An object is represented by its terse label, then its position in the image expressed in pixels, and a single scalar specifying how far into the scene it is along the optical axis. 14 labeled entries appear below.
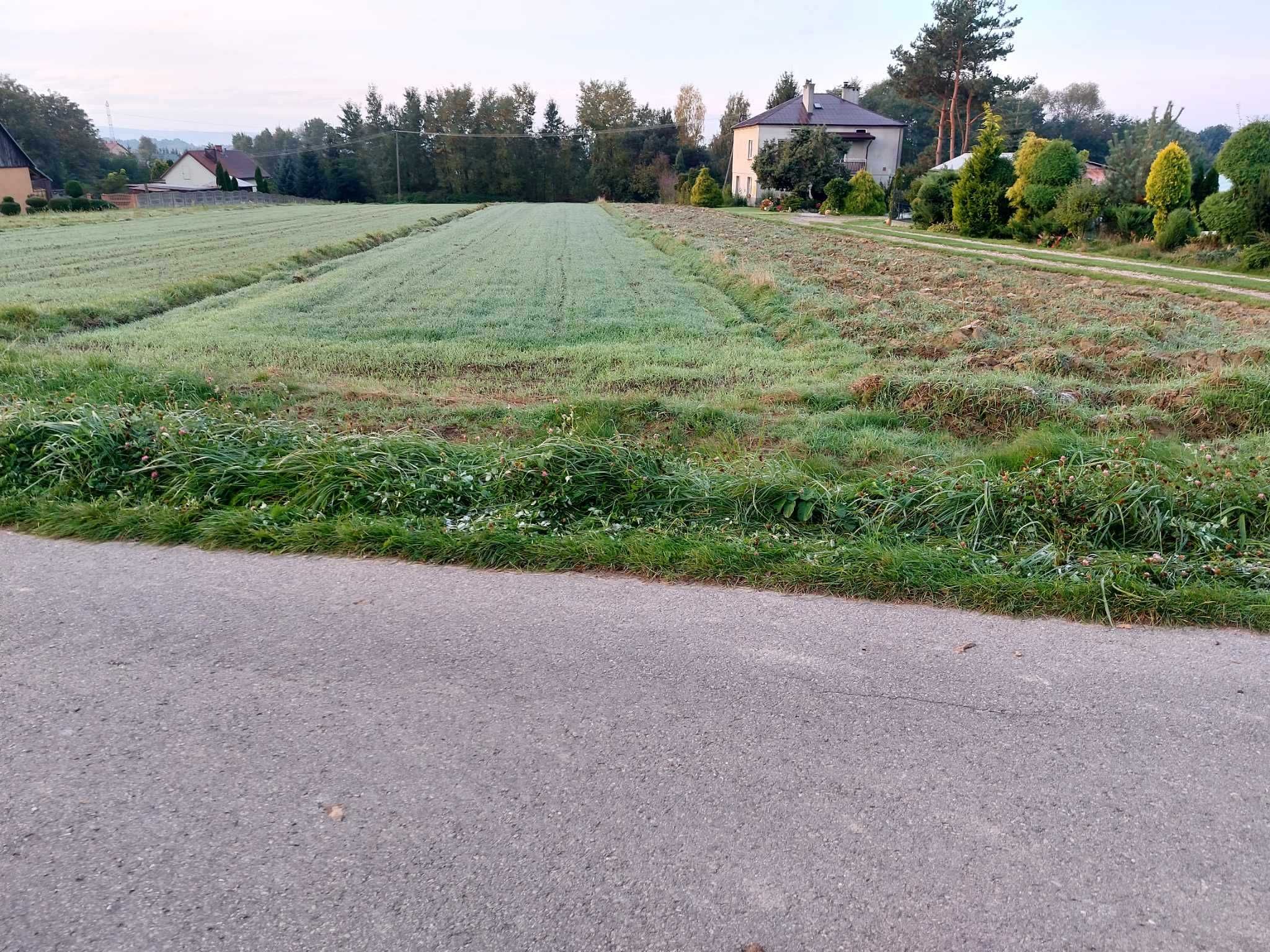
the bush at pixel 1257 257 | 18.28
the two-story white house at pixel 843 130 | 59.78
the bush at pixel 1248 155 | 18.80
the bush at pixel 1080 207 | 24.30
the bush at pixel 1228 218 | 19.16
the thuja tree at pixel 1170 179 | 22.47
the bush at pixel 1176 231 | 21.23
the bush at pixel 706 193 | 60.03
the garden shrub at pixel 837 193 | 46.88
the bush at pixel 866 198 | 45.56
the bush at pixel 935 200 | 32.94
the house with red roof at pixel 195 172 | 91.44
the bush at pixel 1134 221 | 23.31
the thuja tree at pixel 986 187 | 28.66
